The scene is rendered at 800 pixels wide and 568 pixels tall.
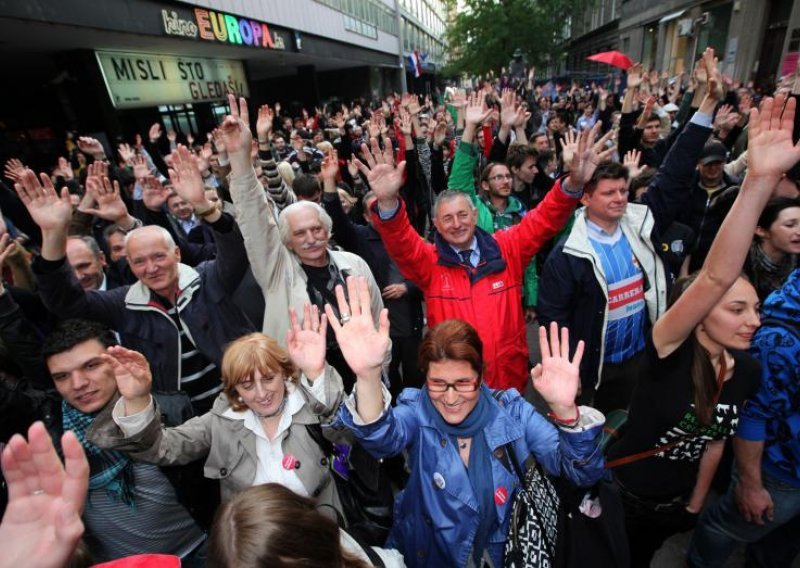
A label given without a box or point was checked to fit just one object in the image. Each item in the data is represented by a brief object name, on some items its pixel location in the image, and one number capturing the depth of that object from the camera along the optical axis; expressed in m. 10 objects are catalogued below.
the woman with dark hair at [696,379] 1.38
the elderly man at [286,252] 2.26
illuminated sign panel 8.54
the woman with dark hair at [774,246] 2.38
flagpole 33.44
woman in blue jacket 1.52
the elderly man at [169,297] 2.28
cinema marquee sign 8.30
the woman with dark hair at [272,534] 1.04
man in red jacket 2.40
